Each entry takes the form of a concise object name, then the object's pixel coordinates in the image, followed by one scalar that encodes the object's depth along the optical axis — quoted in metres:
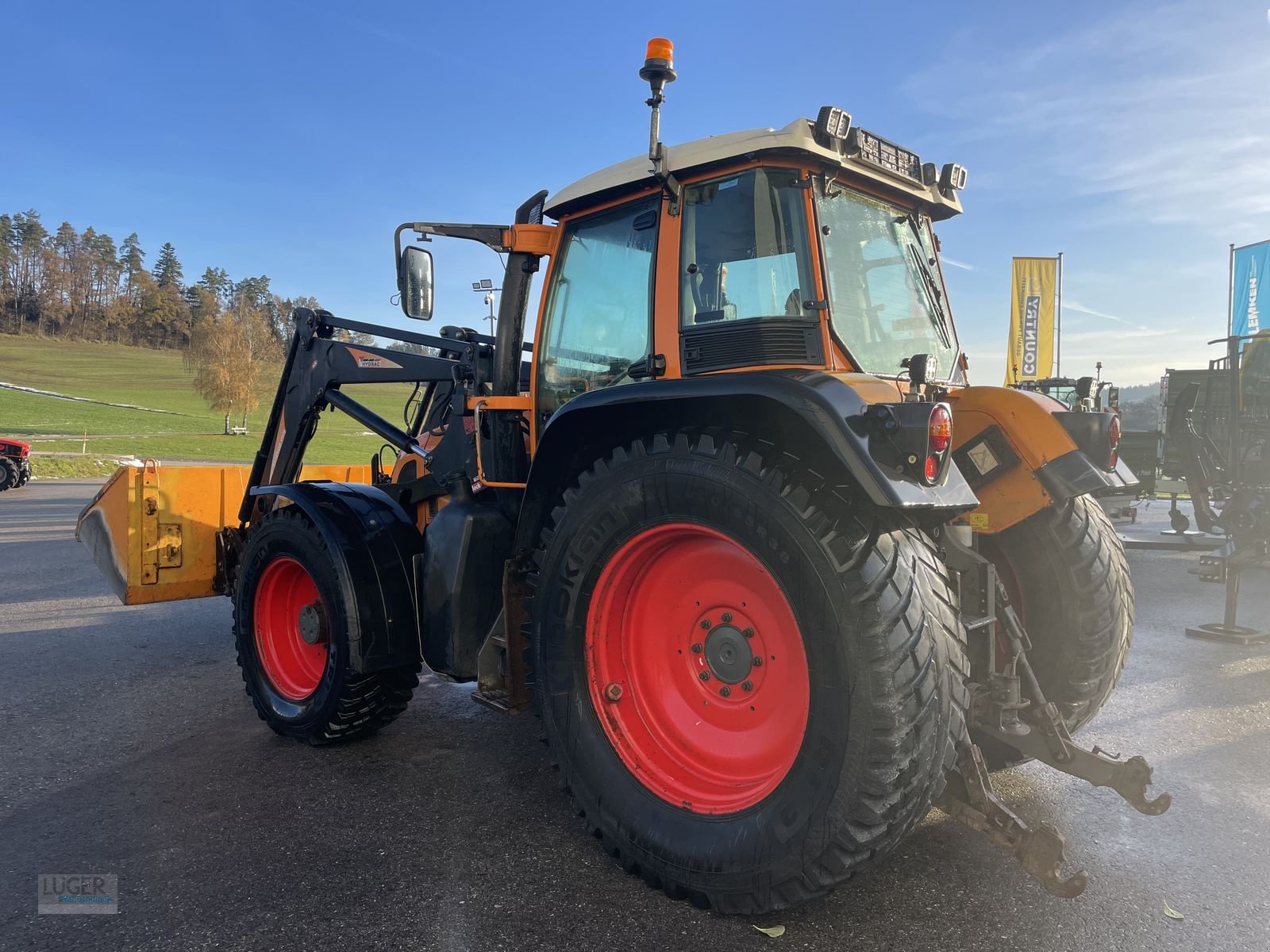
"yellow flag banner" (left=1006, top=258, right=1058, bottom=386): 19.81
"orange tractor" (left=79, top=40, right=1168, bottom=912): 2.28
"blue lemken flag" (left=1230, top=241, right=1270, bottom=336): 17.70
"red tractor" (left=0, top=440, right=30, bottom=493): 17.39
